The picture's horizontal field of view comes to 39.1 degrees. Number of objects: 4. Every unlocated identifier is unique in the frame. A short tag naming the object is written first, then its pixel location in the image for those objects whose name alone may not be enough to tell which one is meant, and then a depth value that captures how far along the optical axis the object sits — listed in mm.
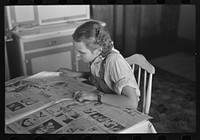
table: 863
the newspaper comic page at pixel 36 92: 966
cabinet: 1712
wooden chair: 1103
